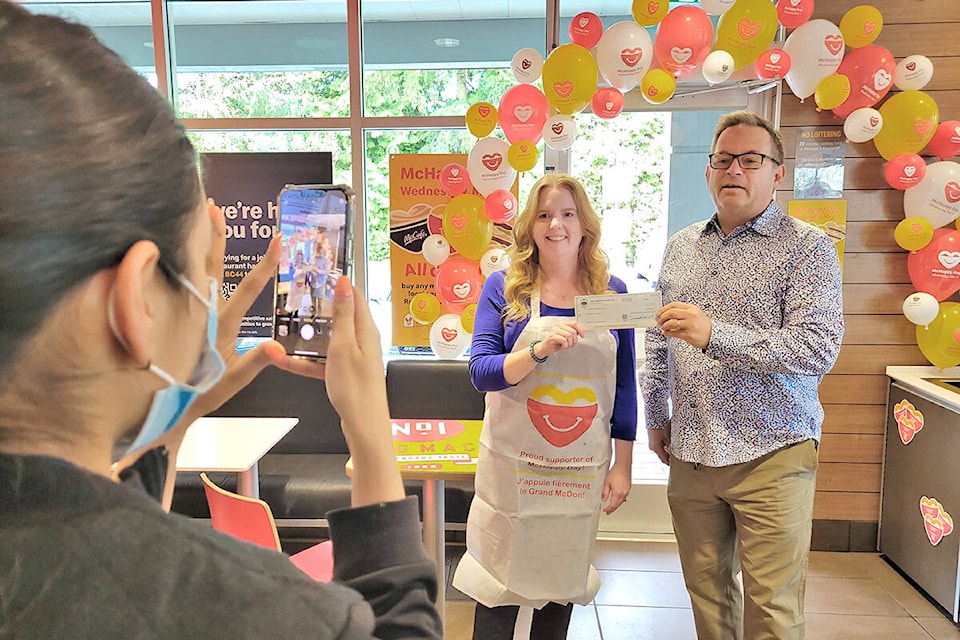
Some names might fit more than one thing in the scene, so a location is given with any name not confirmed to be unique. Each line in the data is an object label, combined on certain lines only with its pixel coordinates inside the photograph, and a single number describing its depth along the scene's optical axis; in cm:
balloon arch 282
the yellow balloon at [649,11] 282
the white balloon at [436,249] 336
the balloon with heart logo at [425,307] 354
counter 275
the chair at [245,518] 177
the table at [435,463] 205
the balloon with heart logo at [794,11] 284
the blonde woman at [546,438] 198
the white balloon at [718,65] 278
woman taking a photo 41
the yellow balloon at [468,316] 332
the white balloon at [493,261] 323
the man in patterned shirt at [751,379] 192
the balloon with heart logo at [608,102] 301
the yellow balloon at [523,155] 305
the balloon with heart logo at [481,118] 316
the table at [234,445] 238
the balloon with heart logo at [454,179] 333
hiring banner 377
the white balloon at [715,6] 278
